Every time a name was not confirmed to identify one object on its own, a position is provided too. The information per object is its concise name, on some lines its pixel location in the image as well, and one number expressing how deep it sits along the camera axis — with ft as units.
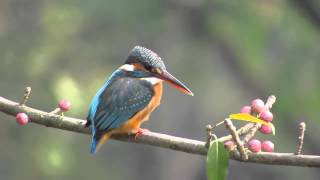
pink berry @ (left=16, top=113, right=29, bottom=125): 19.70
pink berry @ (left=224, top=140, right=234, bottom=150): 17.94
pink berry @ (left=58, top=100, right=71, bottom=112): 20.80
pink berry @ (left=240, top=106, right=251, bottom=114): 19.66
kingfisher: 22.77
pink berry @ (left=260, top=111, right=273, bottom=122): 18.94
